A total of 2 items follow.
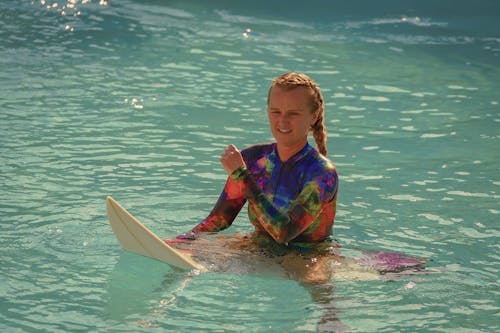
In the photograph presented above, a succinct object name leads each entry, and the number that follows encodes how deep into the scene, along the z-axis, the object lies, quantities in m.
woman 8.84
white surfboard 9.12
